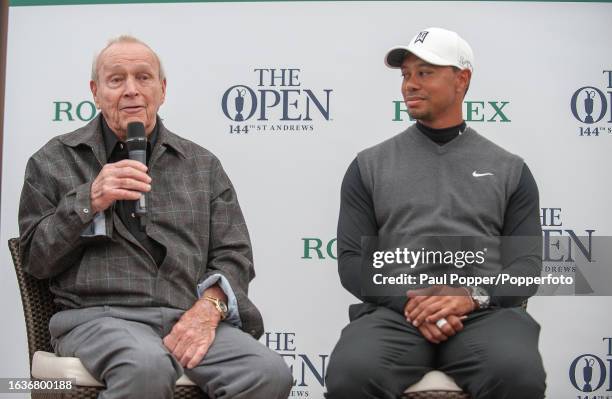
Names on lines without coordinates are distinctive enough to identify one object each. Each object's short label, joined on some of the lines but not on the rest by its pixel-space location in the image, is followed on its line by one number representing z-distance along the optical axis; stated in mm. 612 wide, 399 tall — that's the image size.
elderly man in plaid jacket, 2641
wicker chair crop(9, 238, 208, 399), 2873
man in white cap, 2652
